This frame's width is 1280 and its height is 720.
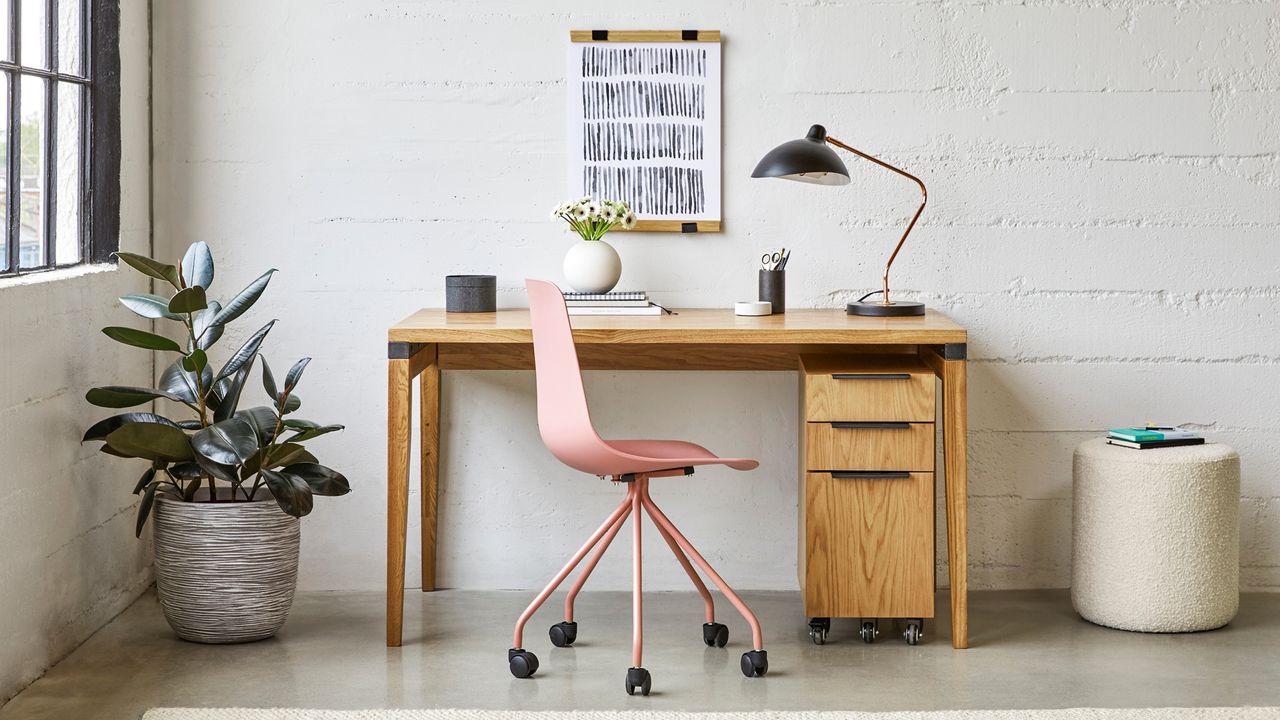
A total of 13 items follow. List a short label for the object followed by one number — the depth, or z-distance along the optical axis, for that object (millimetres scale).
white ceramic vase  3256
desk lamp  2926
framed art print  3389
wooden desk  2834
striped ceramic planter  2881
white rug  2463
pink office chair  2555
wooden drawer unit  2889
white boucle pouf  2986
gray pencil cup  3252
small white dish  3193
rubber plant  2781
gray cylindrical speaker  3197
